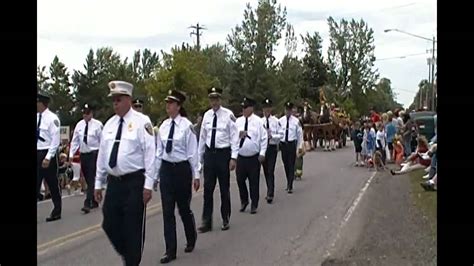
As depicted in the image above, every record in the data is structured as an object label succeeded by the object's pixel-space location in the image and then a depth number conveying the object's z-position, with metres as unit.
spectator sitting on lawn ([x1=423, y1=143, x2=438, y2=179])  14.51
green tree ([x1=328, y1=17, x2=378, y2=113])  83.00
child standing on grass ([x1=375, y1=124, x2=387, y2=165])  23.27
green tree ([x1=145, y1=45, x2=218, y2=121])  44.22
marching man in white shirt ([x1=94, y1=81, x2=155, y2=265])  7.30
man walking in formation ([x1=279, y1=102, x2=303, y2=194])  15.75
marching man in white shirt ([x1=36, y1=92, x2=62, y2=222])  11.65
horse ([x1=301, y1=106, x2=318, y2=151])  34.53
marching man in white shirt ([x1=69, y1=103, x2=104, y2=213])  13.40
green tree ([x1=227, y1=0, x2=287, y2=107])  56.97
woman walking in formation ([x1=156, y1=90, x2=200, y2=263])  8.94
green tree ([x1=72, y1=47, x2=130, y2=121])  73.50
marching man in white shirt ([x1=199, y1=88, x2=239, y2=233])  10.62
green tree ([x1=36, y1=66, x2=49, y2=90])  68.85
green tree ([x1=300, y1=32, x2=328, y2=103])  68.88
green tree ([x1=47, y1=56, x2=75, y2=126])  76.06
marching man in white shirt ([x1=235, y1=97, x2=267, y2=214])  12.41
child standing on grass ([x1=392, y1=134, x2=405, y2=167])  24.42
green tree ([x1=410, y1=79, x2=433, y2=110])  105.45
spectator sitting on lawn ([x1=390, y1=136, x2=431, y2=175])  17.61
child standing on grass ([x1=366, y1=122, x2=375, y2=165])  23.83
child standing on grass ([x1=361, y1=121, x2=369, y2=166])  24.24
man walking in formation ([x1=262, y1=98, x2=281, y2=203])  14.38
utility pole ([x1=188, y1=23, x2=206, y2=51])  62.87
